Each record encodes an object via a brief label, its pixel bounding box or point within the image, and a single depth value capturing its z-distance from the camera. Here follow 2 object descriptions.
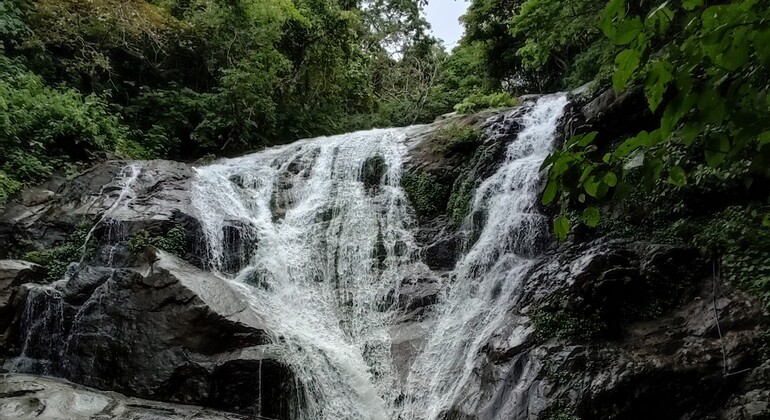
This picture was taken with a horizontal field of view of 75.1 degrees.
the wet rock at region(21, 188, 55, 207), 8.65
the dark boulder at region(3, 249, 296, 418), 5.92
